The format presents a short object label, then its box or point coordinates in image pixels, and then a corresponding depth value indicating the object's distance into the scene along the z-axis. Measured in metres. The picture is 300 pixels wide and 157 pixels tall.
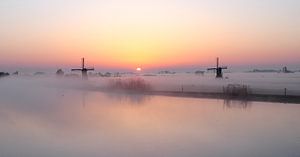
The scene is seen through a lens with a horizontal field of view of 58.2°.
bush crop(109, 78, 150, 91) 33.78
